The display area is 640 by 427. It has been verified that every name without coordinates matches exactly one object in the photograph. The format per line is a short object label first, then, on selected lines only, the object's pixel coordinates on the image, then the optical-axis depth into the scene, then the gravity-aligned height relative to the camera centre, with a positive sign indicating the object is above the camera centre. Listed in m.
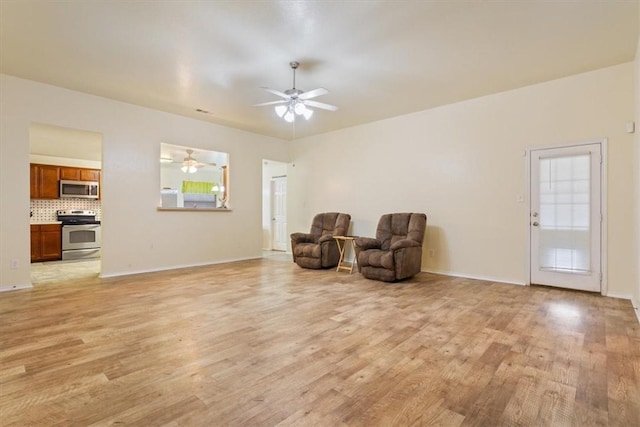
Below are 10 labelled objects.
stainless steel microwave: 7.16 +0.51
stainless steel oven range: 7.00 -0.54
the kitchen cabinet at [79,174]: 7.21 +0.90
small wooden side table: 5.48 -0.73
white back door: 3.92 -0.06
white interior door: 8.58 -0.04
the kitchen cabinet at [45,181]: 6.82 +0.66
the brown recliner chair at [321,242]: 5.68 -0.59
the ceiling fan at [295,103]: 3.54 +1.33
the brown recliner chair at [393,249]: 4.55 -0.58
